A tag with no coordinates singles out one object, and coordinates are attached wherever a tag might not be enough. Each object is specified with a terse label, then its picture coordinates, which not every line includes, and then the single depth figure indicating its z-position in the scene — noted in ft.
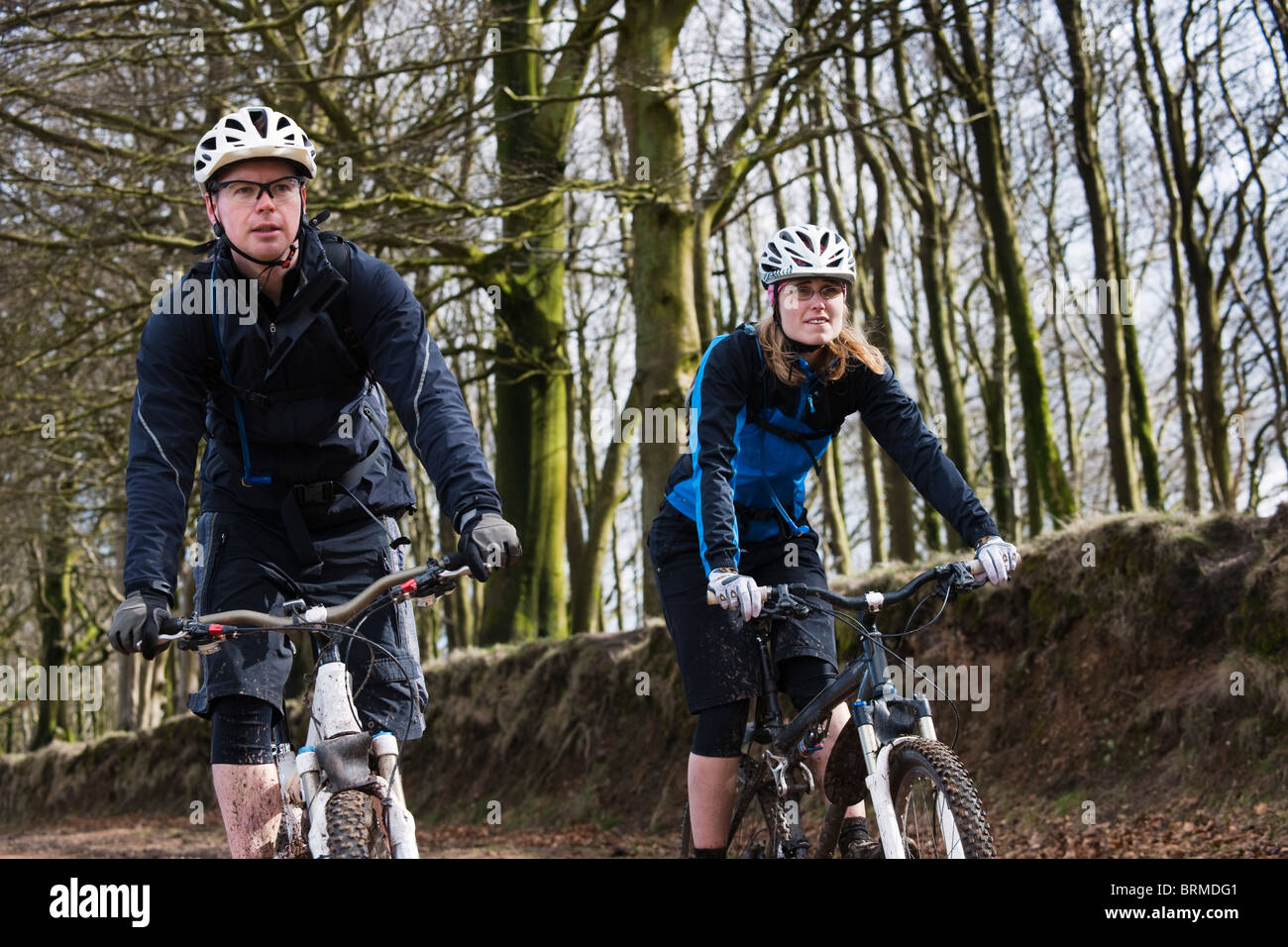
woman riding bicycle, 14.82
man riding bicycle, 11.87
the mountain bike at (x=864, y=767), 11.67
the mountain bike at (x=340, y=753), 10.21
